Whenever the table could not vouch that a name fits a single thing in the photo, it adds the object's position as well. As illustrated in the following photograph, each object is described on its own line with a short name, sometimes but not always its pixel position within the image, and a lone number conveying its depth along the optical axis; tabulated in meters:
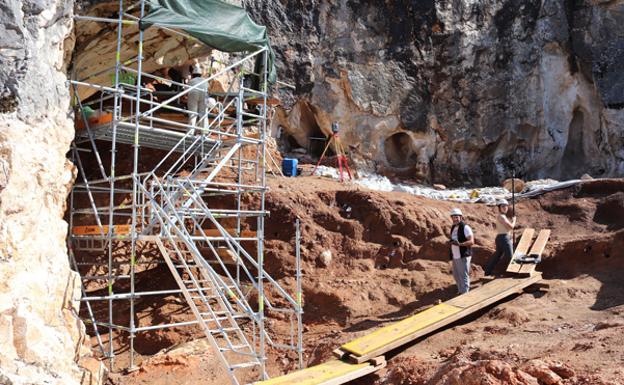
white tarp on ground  16.12
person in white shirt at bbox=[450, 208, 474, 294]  9.95
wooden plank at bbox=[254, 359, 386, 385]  7.45
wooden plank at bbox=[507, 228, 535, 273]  10.66
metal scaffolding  9.37
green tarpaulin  10.07
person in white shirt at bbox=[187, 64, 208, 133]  11.82
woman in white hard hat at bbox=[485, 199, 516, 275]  10.80
